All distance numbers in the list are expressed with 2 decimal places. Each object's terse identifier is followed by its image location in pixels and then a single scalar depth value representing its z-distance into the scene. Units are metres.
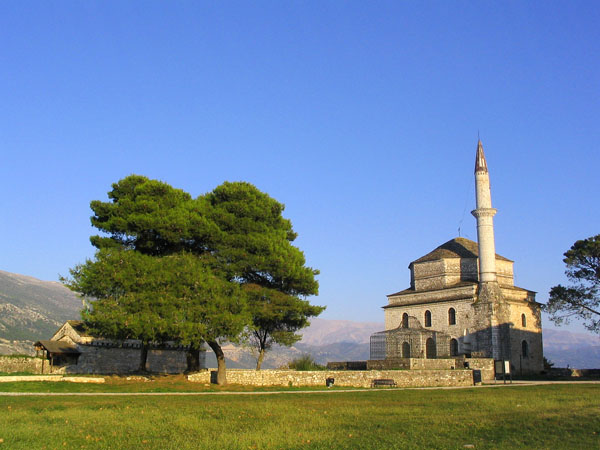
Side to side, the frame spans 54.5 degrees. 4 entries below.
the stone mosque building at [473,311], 46.16
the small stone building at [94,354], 41.47
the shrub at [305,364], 33.47
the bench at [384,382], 30.42
